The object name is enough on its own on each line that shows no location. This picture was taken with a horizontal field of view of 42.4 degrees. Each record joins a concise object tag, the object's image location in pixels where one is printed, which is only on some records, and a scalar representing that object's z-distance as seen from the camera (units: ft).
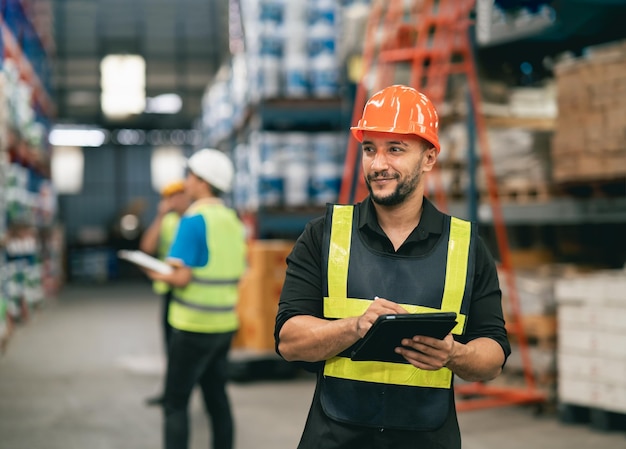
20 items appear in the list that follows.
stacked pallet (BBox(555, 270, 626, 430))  17.75
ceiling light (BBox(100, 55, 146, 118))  64.34
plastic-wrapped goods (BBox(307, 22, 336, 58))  26.76
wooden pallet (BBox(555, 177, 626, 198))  18.86
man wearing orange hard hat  7.16
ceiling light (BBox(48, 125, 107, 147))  81.62
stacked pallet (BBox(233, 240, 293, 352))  24.29
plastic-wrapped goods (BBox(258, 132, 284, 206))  25.68
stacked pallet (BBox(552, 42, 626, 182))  18.19
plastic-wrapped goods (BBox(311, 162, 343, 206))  25.95
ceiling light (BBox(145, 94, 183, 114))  79.46
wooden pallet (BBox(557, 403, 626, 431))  18.02
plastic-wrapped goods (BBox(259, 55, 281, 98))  26.08
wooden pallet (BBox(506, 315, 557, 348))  19.86
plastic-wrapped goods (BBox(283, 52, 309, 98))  26.35
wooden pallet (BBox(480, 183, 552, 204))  20.61
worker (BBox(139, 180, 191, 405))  21.18
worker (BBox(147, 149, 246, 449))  13.15
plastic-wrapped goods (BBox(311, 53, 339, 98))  26.63
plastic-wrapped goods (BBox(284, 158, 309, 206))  25.77
